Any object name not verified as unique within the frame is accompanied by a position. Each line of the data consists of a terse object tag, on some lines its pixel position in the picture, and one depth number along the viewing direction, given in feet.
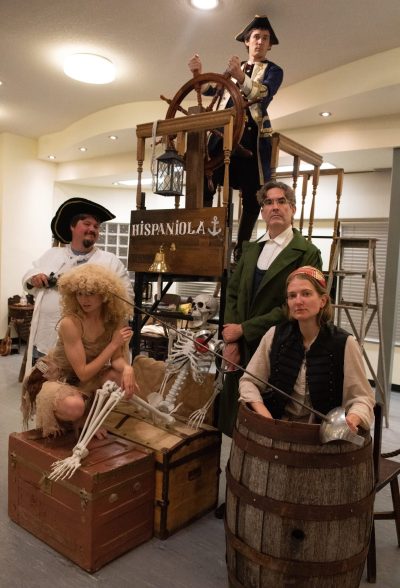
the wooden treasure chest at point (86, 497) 6.77
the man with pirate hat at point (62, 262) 10.12
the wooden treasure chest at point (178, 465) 7.66
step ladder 13.87
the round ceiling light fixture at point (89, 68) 14.23
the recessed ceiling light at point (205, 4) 10.85
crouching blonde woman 7.47
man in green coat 7.77
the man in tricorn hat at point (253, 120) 9.23
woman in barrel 6.03
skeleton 8.61
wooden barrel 5.28
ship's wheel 8.70
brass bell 9.41
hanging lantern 9.40
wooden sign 8.62
